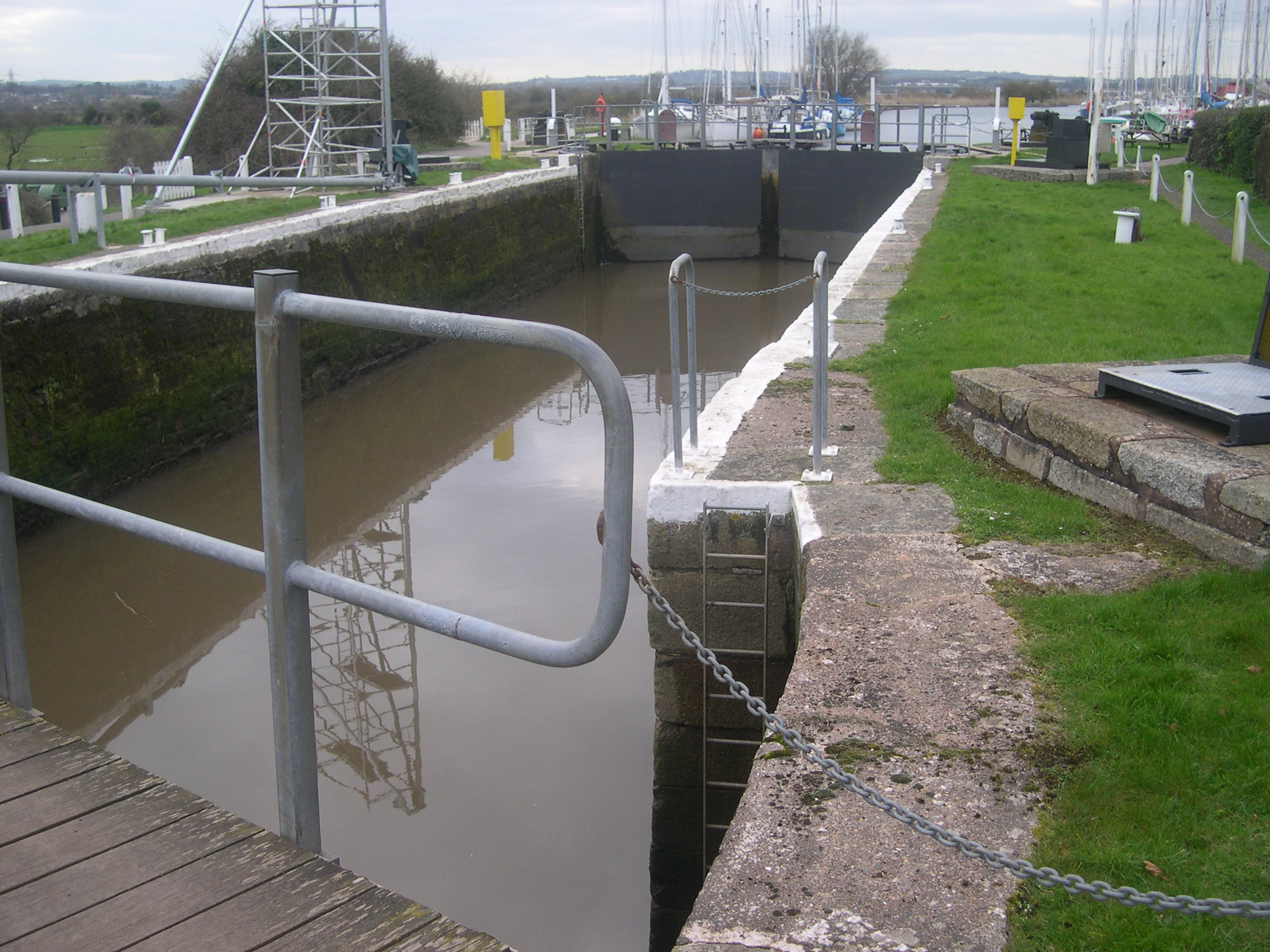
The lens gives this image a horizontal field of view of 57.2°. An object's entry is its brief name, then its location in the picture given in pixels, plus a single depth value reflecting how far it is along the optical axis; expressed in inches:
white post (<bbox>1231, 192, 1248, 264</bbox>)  416.2
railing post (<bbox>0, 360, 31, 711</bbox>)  104.6
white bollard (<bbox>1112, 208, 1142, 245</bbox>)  454.6
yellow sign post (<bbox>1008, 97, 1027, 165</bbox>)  879.1
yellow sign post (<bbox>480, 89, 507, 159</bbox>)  882.8
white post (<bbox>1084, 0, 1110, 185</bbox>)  660.7
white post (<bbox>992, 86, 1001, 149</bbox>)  1132.1
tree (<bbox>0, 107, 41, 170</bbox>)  924.6
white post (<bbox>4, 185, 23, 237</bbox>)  427.8
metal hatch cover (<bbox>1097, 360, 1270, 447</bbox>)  161.0
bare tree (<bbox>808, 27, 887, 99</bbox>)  1678.4
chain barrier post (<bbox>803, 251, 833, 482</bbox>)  176.6
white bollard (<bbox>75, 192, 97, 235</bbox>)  402.3
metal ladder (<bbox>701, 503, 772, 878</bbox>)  170.1
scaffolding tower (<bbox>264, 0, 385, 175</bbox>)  667.4
